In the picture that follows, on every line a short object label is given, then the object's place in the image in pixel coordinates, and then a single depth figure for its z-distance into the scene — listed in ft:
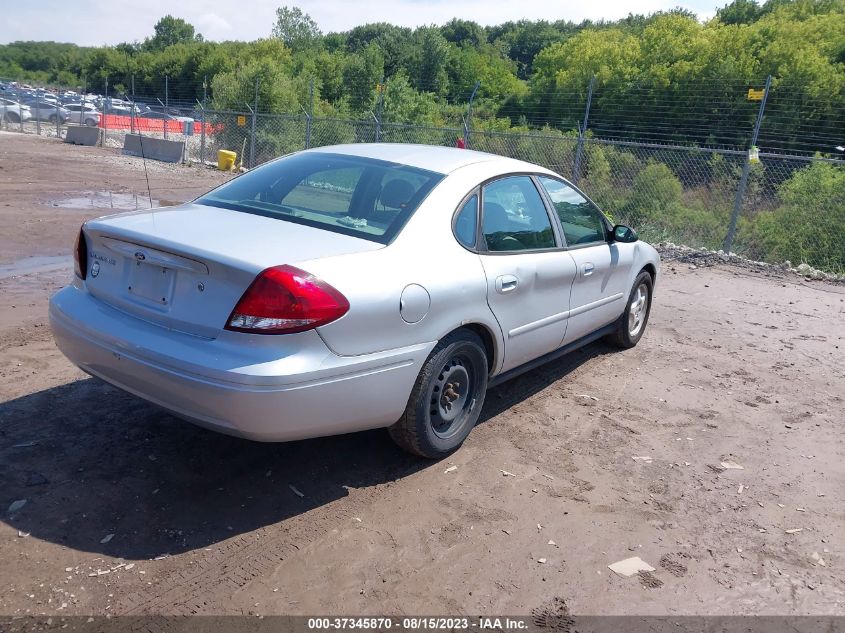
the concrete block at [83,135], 94.63
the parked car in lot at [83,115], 115.09
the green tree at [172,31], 351.23
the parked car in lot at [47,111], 119.85
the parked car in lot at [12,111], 115.96
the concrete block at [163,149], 78.48
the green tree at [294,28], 281.33
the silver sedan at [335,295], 10.09
